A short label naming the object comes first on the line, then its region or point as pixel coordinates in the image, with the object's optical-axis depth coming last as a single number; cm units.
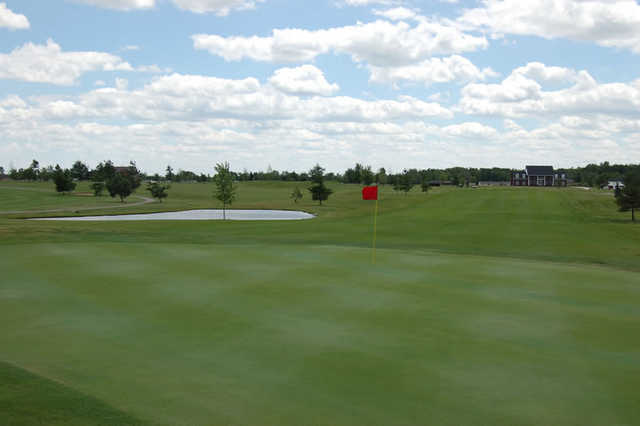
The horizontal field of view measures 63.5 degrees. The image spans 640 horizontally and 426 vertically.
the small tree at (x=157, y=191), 8500
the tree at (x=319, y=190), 8300
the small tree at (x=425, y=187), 11594
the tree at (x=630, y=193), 4441
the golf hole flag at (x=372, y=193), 1830
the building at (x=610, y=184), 14712
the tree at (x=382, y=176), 15762
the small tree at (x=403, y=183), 10850
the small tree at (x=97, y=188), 9725
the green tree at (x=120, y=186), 8531
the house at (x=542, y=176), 19500
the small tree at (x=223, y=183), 5856
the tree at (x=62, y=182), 10169
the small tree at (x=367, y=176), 14450
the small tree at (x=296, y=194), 8998
